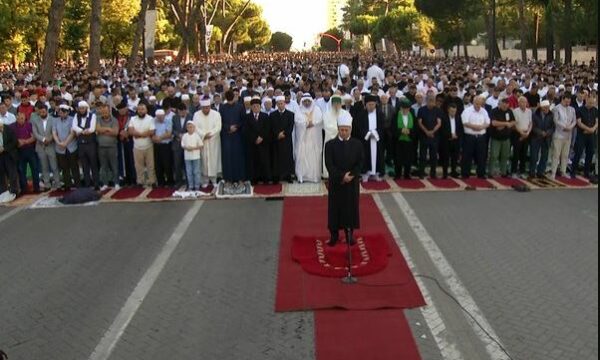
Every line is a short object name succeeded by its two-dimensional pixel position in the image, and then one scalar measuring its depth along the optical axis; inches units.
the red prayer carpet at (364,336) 236.7
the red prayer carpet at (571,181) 507.9
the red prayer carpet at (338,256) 320.5
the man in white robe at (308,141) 514.3
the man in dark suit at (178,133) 510.3
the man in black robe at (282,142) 517.0
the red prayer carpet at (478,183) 505.9
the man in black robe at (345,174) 337.1
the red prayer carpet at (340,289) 280.5
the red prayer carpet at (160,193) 496.7
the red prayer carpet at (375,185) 505.8
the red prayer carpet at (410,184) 508.4
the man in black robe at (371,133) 510.6
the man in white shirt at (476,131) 516.1
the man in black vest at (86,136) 501.0
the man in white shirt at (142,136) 503.5
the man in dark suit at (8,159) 496.1
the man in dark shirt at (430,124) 520.1
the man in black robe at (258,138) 514.6
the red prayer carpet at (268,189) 502.9
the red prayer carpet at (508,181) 509.1
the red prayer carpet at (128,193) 499.5
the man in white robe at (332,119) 499.2
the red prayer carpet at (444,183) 508.9
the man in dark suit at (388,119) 529.3
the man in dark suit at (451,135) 525.0
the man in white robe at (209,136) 511.2
